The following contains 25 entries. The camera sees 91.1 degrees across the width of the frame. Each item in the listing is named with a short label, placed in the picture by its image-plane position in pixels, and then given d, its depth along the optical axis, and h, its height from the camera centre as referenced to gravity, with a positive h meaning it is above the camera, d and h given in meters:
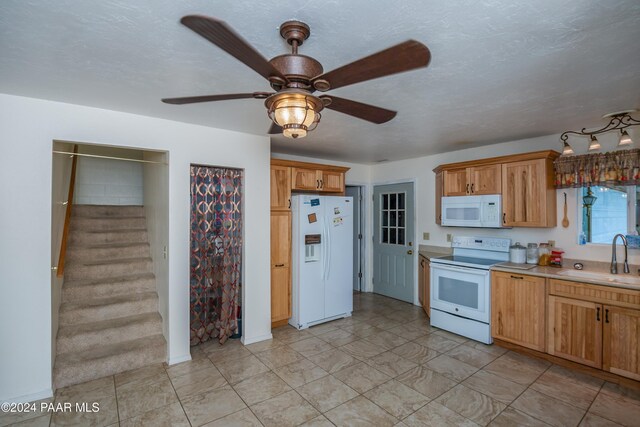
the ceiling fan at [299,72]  1.01 +0.55
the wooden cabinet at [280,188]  3.94 +0.35
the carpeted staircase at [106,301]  2.89 -0.93
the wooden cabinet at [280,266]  3.95 -0.64
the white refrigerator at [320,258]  4.01 -0.58
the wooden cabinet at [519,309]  3.18 -1.00
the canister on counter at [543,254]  3.53 -0.45
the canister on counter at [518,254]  3.69 -0.47
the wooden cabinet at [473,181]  3.74 +0.43
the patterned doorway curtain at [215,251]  3.32 -0.40
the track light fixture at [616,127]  2.72 +0.84
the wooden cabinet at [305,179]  4.09 +0.48
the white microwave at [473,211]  3.74 +0.04
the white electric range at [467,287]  3.55 -0.87
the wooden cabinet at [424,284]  4.36 -1.03
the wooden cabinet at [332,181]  4.38 +0.48
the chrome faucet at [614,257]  3.06 -0.42
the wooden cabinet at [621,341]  2.63 -1.10
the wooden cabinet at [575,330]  2.83 -1.10
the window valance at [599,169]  2.98 +0.45
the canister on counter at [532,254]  3.63 -0.46
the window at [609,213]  3.12 +0.01
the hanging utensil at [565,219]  3.47 -0.06
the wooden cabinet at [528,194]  3.39 +0.22
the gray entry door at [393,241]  5.10 -0.44
